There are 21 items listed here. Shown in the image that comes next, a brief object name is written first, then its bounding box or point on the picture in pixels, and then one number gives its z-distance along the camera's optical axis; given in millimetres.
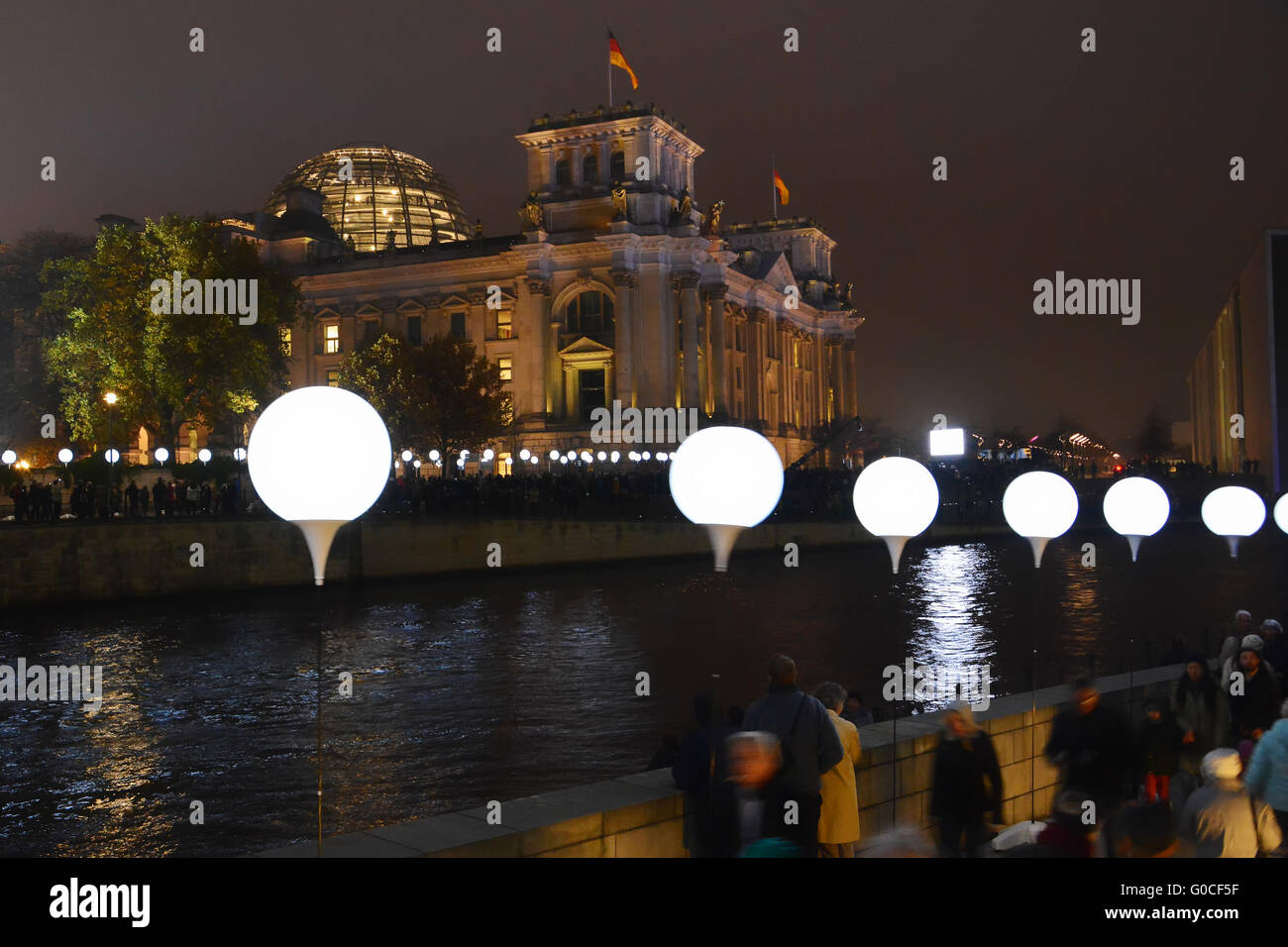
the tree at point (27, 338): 60531
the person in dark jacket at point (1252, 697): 10180
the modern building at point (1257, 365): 58625
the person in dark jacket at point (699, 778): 7004
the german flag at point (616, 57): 72750
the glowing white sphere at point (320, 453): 6305
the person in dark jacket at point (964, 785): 7719
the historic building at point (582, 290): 79000
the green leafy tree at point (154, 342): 47062
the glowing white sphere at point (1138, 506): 13242
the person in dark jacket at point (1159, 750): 9164
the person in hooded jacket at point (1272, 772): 7477
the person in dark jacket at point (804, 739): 7012
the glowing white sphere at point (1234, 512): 14570
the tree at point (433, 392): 64312
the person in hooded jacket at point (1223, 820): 7137
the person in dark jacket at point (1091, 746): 8078
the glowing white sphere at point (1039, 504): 11539
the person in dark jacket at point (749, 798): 6777
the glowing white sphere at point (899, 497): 9266
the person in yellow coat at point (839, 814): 7508
